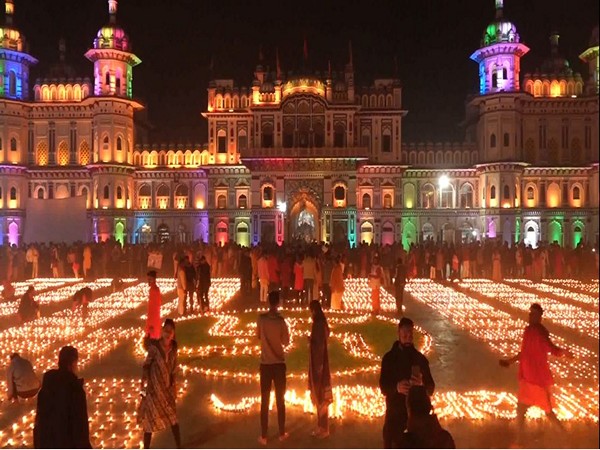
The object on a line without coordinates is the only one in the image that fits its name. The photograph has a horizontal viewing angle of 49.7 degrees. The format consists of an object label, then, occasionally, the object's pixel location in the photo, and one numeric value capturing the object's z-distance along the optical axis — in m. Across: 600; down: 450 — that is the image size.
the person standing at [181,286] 17.17
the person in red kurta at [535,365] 7.82
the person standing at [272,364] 7.97
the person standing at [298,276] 19.58
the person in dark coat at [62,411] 5.86
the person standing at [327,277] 18.39
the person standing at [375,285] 17.72
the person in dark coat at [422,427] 5.13
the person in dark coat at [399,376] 6.43
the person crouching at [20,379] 8.80
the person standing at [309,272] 18.56
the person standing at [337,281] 18.00
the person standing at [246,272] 21.95
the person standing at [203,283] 18.06
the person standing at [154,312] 11.83
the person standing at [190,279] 17.58
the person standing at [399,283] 17.69
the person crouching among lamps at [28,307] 16.11
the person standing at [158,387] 7.35
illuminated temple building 47.19
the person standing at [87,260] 29.34
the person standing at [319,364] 7.95
